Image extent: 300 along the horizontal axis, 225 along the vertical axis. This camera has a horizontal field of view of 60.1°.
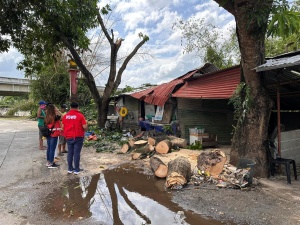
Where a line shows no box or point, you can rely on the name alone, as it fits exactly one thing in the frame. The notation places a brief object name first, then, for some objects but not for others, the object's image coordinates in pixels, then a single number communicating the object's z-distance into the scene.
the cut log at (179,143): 9.43
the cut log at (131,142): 9.78
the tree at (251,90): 6.02
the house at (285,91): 5.68
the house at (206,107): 9.38
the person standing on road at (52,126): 7.05
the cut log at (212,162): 6.28
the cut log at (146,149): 8.84
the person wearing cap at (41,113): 8.55
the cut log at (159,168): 6.41
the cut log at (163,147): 8.68
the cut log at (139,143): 9.54
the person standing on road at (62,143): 8.92
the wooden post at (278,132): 6.43
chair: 5.99
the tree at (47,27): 8.66
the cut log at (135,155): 8.61
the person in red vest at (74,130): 6.52
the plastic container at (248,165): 5.67
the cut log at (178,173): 5.64
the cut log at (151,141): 9.34
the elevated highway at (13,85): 33.03
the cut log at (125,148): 9.60
